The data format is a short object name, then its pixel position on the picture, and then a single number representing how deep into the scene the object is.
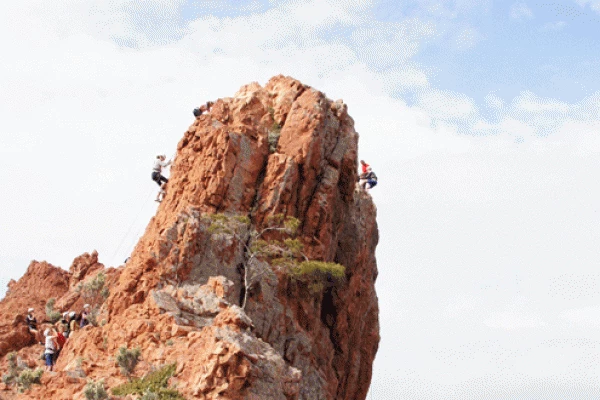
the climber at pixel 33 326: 42.62
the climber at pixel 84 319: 37.33
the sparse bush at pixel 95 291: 43.92
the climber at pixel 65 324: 38.24
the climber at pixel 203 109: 44.50
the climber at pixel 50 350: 33.62
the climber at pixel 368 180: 48.97
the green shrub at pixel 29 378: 27.25
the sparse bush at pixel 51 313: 45.50
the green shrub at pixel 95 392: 25.25
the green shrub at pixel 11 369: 30.21
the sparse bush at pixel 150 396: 25.19
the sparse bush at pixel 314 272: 38.38
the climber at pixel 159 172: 42.62
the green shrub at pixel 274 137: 41.44
